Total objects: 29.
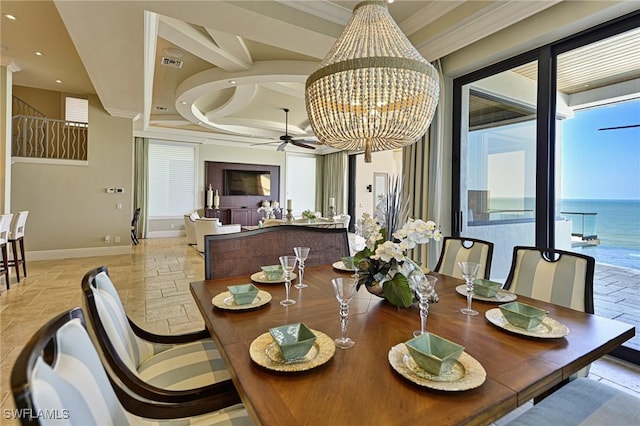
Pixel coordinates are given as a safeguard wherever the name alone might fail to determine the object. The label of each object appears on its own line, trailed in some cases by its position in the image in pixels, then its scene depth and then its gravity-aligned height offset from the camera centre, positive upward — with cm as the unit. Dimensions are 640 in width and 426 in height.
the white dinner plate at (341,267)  214 -40
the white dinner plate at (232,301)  143 -45
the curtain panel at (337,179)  1006 +110
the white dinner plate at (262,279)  186 -43
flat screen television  946 +92
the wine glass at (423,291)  113 -31
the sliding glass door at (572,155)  238 +54
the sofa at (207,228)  620 -37
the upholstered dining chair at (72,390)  57 -40
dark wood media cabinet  915 +37
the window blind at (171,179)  843 +88
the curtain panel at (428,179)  336 +39
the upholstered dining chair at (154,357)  108 -66
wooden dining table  77 -49
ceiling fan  664 +156
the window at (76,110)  664 +222
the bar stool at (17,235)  414 -36
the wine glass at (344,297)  113 -33
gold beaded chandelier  163 +70
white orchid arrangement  137 -24
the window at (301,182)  1055 +105
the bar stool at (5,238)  369 -37
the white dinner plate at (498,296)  156 -44
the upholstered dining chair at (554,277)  164 -37
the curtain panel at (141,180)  809 +79
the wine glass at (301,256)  180 -26
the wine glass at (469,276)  143 -29
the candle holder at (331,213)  696 -3
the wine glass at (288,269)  156 -30
